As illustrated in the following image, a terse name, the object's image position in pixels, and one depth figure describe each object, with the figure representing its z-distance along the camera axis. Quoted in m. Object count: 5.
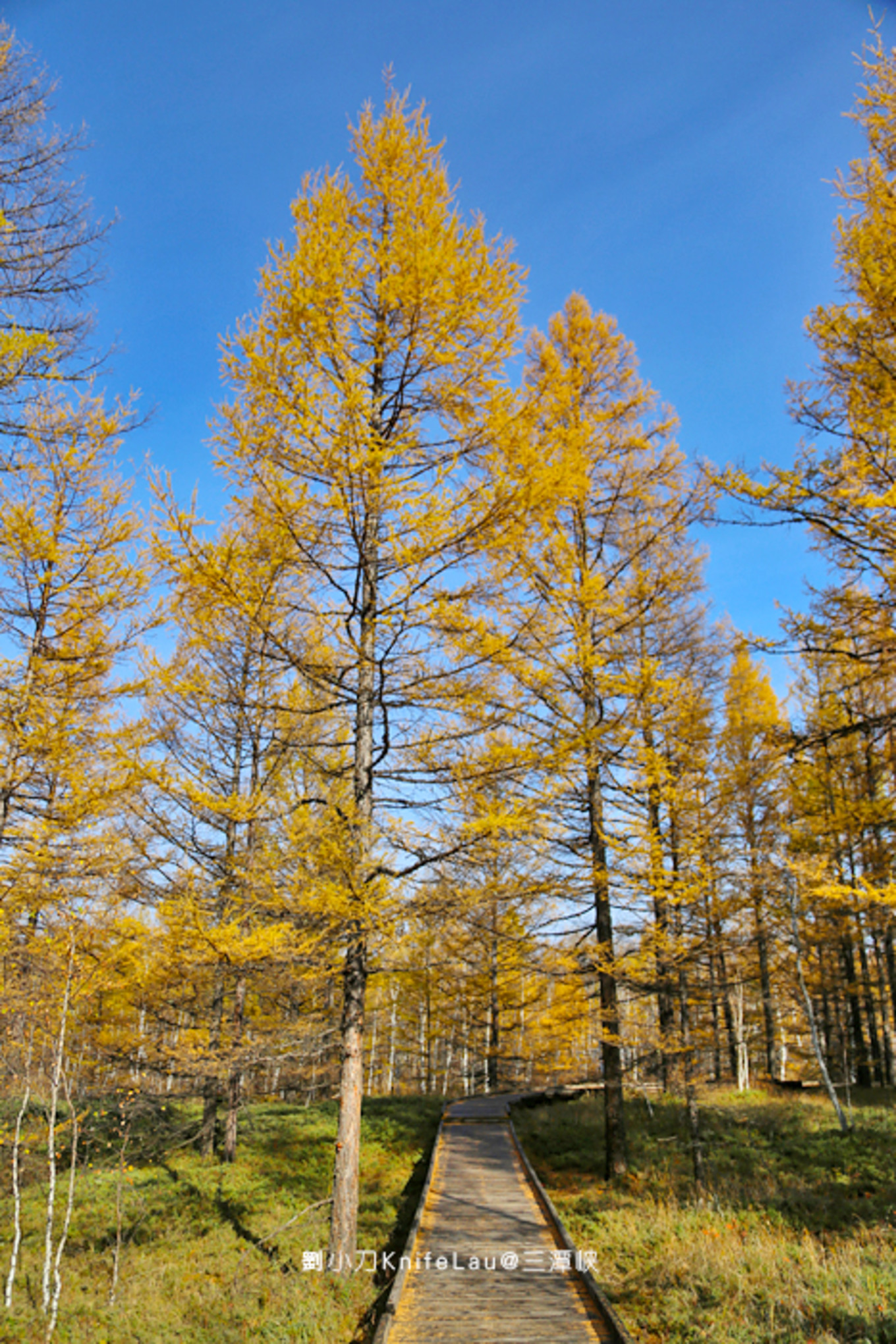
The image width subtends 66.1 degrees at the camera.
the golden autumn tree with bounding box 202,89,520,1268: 6.11
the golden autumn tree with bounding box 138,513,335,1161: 6.05
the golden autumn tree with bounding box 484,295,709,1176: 8.79
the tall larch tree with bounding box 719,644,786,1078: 13.48
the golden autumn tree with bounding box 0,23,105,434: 6.33
